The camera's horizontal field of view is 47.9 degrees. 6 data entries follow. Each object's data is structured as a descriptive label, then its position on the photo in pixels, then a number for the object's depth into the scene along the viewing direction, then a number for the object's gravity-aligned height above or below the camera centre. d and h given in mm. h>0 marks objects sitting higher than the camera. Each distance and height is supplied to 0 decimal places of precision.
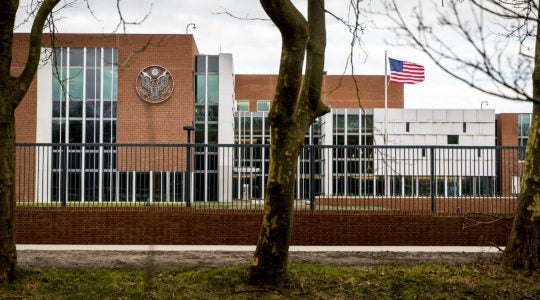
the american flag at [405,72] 34781 +5499
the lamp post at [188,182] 14882 -362
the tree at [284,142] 8453 +363
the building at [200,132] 15141 +3208
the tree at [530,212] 10141 -755
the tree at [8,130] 8586 +536
